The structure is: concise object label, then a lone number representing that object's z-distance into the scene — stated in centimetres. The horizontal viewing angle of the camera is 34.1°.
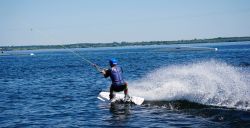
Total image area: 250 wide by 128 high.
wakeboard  1977
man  1909
